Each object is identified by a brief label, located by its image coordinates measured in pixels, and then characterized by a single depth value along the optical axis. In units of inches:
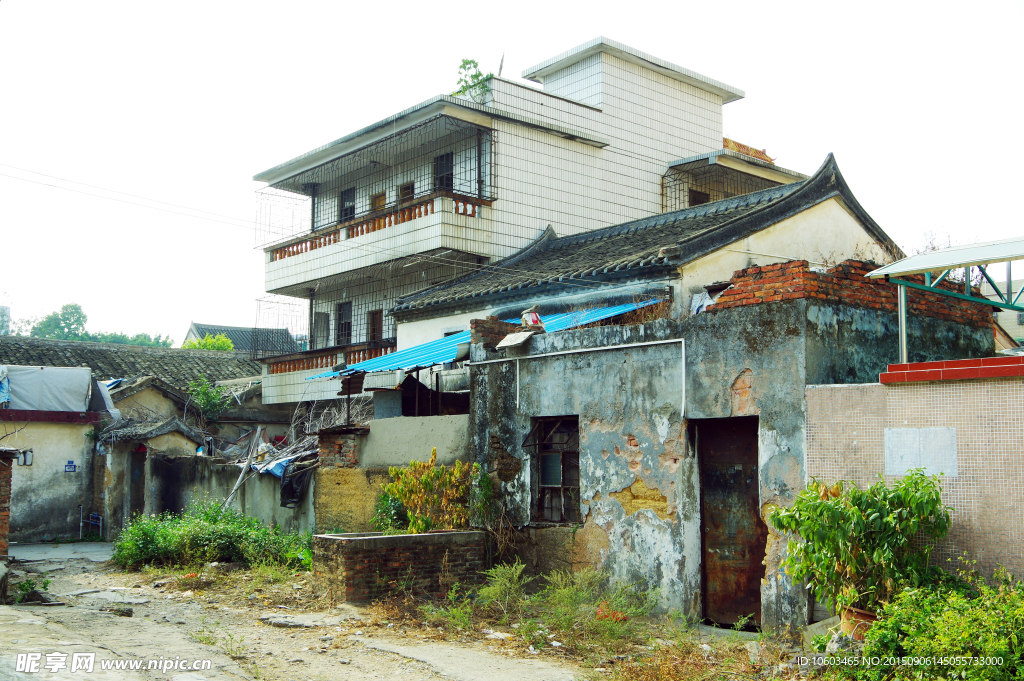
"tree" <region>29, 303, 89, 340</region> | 2667.3
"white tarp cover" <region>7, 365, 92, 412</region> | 703.7
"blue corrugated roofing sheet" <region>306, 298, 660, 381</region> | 488.4
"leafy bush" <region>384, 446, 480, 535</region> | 431.8
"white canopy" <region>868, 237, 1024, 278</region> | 307.7
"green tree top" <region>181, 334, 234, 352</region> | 1719.6
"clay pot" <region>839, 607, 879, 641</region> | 264.5
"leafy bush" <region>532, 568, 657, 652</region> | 321.7
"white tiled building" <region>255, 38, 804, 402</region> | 714.2
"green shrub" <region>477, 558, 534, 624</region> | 364.2
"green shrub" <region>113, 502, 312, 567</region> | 501.0
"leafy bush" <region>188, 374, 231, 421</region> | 847.1
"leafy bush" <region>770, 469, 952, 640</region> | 263.0
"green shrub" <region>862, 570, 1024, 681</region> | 221.8
